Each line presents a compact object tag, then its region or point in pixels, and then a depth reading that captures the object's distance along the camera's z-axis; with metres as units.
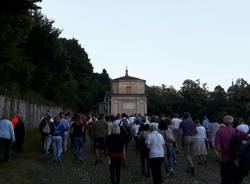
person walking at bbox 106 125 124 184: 7.33
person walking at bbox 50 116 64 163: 11.05
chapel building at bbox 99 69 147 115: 53.93
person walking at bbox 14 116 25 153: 12.26
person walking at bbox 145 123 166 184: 7.55
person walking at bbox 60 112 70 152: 11.78
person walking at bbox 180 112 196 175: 9.36
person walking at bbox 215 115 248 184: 5.78
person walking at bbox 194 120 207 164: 11.35
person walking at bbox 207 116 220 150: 13.52
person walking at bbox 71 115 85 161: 11.01
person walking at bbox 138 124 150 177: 9.04
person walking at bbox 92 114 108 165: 10.95
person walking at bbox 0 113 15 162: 10.15
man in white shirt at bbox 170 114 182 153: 12.23
